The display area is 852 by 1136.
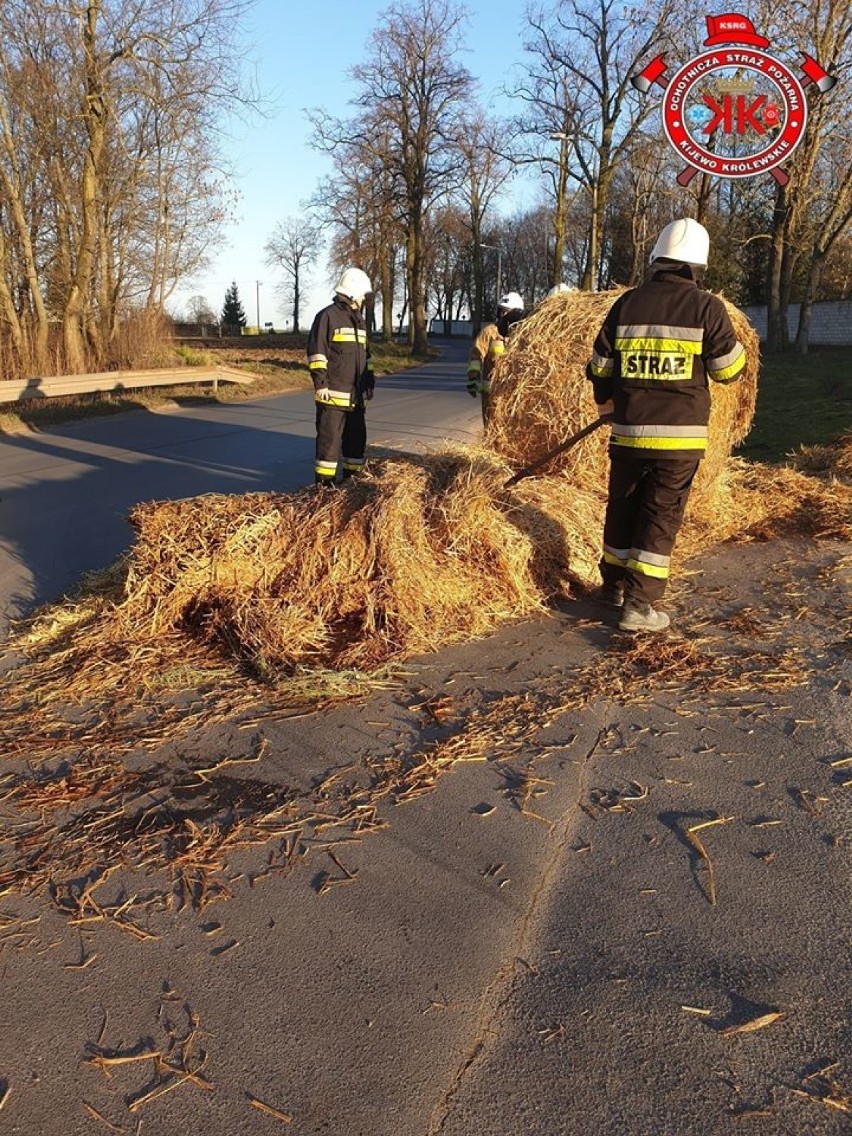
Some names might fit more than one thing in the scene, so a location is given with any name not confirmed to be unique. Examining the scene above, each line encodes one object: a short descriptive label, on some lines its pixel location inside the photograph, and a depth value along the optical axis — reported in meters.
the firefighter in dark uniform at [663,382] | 5.11
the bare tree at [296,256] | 93.19
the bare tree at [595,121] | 33.44
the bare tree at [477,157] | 39.28
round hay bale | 7.46
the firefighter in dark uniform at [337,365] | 8.47
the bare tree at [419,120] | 41.47
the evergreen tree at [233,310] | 97.50
